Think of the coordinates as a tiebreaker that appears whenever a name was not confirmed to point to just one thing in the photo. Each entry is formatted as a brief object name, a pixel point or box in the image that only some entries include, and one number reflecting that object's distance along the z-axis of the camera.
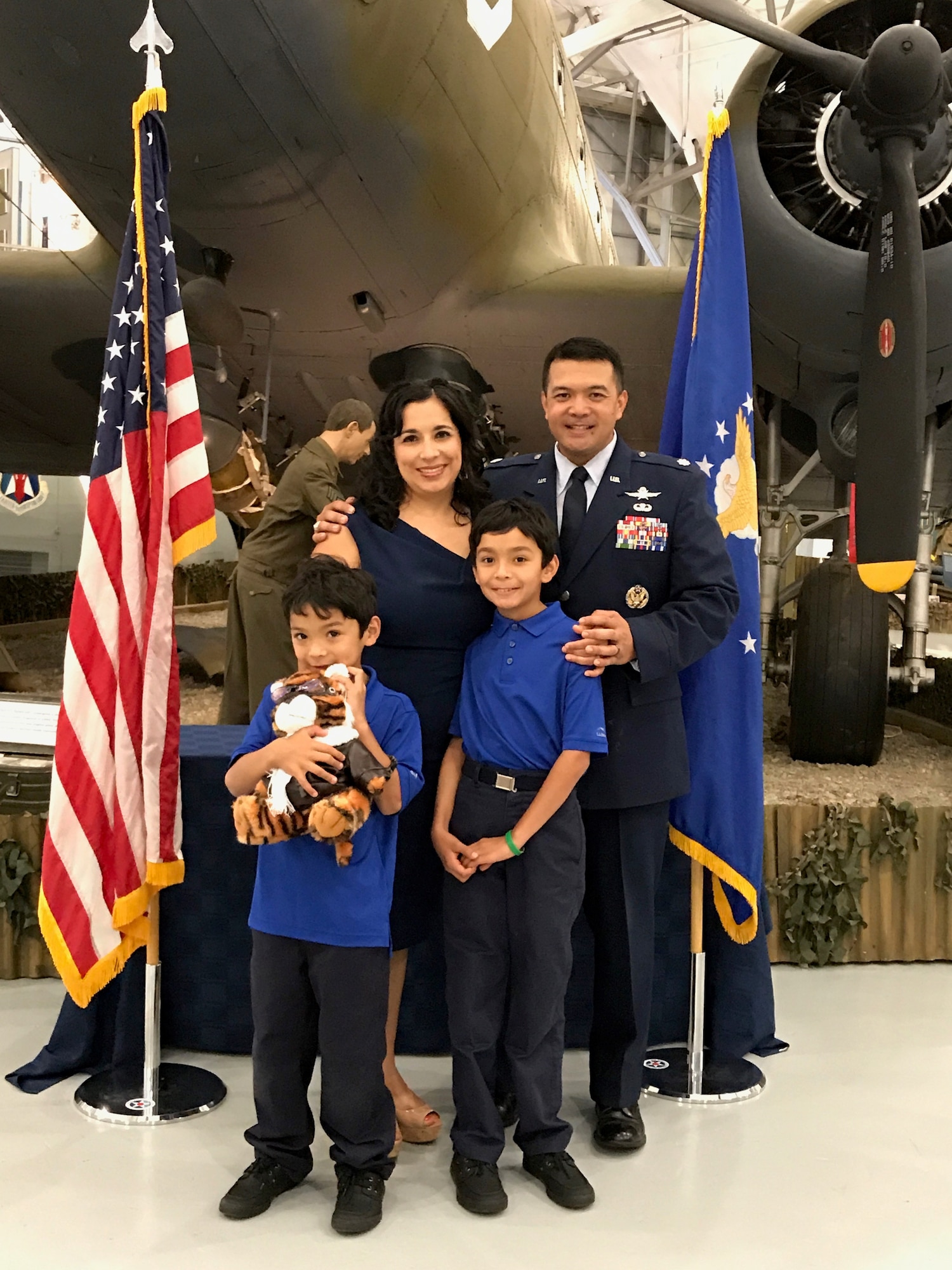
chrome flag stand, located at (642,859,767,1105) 2.55
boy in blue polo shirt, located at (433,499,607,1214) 2.01
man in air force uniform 2.19
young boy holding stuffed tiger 1.91
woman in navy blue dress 2.12
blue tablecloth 2.67
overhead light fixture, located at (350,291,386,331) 4.90
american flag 2.40
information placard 3.02
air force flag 2.58
